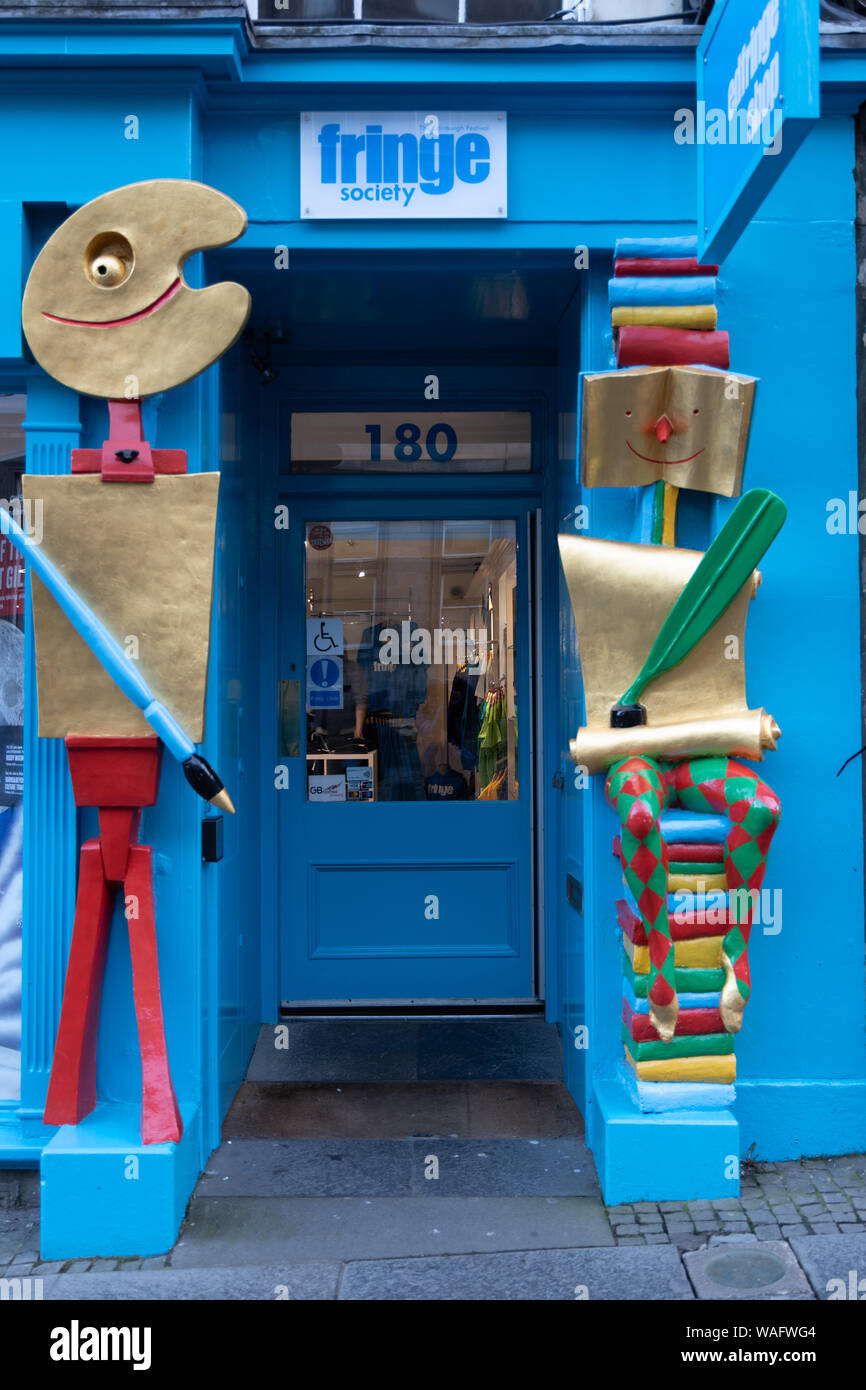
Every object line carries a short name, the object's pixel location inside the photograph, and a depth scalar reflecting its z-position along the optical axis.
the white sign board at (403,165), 4.17
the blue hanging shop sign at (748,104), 2.99
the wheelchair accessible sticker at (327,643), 5.79
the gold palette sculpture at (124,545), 3.80
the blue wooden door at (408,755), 5.69
